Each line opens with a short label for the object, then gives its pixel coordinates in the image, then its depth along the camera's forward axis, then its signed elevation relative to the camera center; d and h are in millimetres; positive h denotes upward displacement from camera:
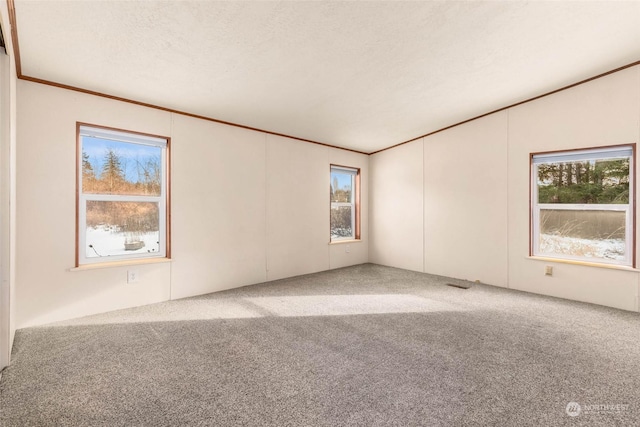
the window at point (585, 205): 3420 +124
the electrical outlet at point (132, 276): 3339 -688
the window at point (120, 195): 3176 +234
